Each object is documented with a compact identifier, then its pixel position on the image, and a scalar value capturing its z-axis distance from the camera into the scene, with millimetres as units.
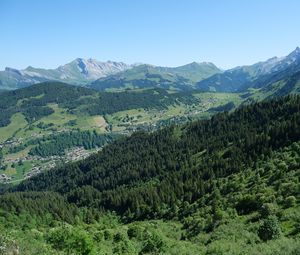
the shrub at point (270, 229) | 43817
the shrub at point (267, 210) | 56570
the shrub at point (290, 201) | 58708
